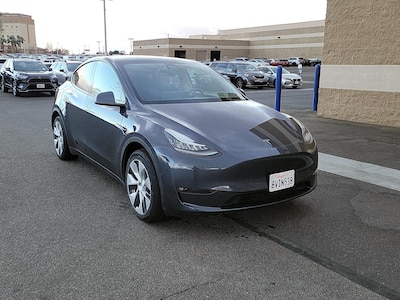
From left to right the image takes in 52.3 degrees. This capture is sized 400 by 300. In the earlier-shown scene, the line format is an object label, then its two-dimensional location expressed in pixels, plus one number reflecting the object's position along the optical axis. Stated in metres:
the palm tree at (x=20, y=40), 140.19
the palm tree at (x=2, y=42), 124.44
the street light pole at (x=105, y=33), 55.54
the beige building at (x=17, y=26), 155.88
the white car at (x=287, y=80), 23.14
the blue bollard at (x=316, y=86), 12.91
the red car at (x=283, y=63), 63.89
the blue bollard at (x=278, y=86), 12.77
